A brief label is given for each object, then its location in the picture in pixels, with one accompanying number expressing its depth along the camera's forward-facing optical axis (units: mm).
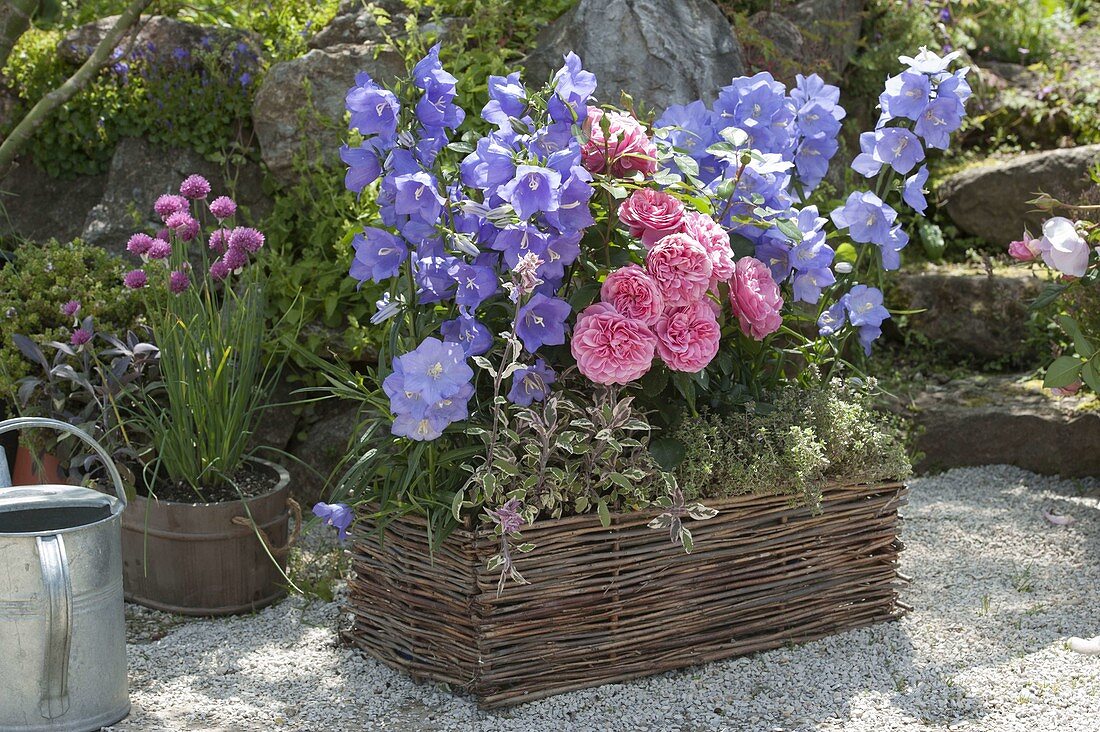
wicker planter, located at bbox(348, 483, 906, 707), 2576
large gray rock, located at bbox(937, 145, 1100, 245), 4895
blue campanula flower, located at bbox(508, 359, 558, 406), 2477
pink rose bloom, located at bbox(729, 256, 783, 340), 2625
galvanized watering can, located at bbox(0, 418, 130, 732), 2344
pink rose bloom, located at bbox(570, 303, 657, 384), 2412
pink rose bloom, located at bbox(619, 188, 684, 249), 2527
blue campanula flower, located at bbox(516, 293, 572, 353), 2482
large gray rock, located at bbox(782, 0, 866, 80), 4934
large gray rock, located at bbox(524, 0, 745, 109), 4082
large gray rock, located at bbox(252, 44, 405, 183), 4066
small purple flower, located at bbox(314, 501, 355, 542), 2730
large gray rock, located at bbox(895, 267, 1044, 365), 4727
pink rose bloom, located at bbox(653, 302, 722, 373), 2471
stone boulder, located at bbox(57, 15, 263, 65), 4363
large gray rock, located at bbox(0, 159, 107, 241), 4438
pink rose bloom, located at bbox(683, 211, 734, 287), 2504
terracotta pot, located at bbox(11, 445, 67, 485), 3426
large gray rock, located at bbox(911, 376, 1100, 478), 4172
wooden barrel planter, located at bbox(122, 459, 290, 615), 3131
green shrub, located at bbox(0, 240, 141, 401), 3453
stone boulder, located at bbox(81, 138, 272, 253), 4168
